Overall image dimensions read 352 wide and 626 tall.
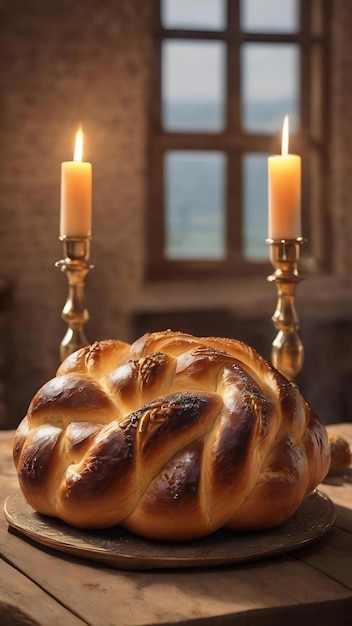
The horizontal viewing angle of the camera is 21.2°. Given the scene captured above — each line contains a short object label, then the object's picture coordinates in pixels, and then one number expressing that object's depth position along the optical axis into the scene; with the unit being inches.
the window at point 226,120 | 182.1
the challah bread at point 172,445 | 47.9
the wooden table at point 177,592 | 41.4
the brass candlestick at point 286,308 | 70.5
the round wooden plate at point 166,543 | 46.5
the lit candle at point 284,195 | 70.7
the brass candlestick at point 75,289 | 72.9
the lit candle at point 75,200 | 72.5
